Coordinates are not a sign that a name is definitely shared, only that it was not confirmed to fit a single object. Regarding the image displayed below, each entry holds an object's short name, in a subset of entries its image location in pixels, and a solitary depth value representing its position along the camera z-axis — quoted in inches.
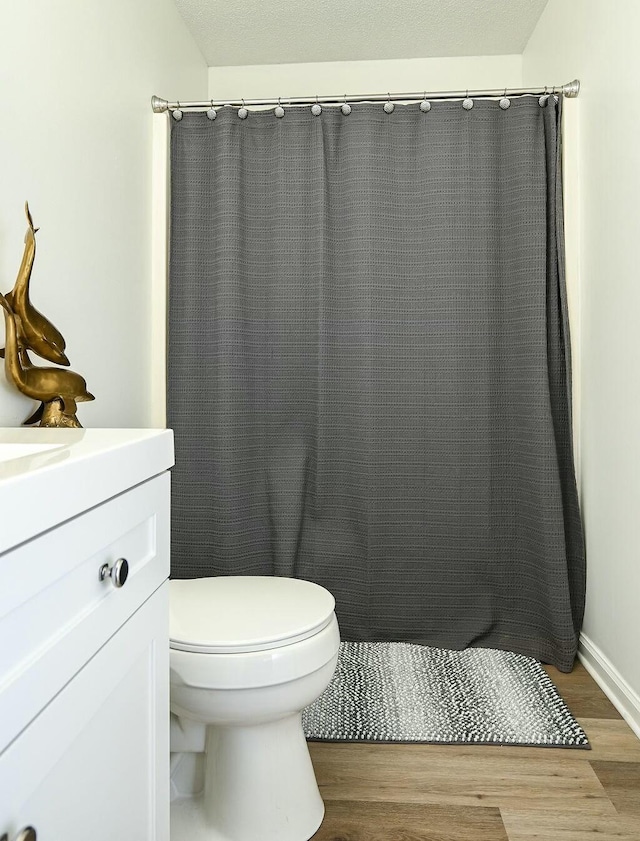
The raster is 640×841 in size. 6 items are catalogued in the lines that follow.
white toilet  51.4
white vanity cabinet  22.8
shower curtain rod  87.5
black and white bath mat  69.6
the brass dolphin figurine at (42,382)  54.0
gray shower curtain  89.9
